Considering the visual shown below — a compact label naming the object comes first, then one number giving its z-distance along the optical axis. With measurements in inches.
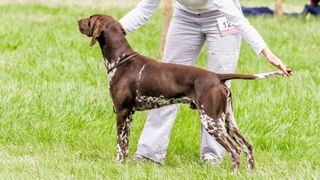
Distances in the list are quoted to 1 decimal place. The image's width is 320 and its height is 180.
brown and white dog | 507.5
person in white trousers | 555.2
